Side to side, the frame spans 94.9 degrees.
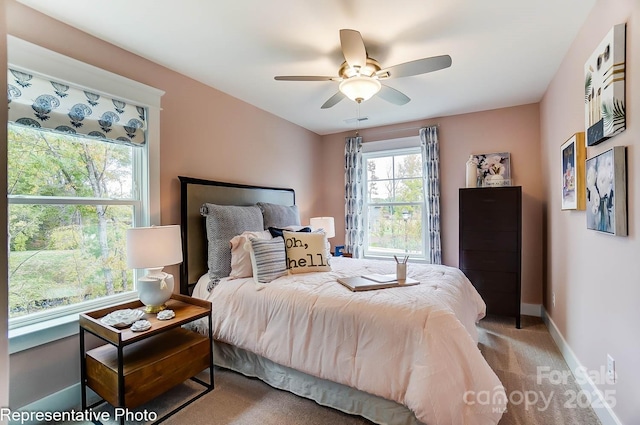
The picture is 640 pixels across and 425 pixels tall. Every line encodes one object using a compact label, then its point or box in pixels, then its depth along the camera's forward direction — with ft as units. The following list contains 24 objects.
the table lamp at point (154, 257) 6.56
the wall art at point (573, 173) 6.95
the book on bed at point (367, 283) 6.90
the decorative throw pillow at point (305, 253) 8.77
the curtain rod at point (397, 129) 13.55
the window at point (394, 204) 14.21
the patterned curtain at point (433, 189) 13.20
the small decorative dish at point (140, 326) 5.84
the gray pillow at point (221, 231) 8.64
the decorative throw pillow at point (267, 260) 7.95
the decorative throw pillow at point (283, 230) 9.96
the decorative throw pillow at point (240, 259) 8.45
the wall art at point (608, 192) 4.99
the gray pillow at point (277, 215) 10.98
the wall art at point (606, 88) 5.03
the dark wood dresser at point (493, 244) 10.87
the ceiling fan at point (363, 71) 6.23
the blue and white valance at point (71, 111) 5.93
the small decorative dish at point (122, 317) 6.02
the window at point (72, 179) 6.08
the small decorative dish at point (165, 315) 6.49
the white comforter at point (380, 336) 4.96
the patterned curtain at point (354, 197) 15.15
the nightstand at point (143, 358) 5.55
